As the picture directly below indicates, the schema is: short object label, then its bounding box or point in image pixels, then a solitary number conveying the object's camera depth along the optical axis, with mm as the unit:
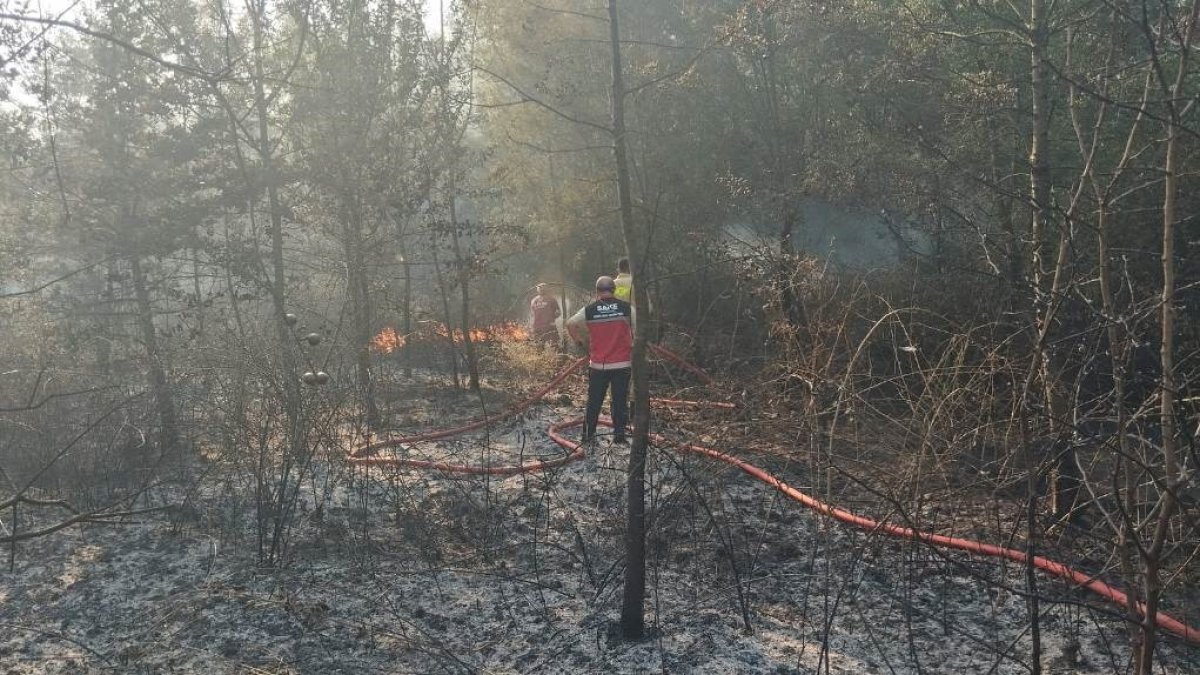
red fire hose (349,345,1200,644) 4191
